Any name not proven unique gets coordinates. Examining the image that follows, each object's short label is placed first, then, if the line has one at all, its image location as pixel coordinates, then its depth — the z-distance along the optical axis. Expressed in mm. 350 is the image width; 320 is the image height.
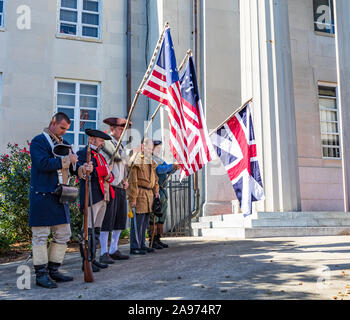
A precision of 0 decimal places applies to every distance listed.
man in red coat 5660
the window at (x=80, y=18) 13570
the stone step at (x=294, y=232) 8023
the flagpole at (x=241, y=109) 7078
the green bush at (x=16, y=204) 8859
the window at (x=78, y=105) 12984
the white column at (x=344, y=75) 10352
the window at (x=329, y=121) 13930
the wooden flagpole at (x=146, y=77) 5784
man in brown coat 6910
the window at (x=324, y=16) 14380
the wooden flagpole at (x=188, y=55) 6581
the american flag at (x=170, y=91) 6102
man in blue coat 4734
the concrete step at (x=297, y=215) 8492
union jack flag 6844
